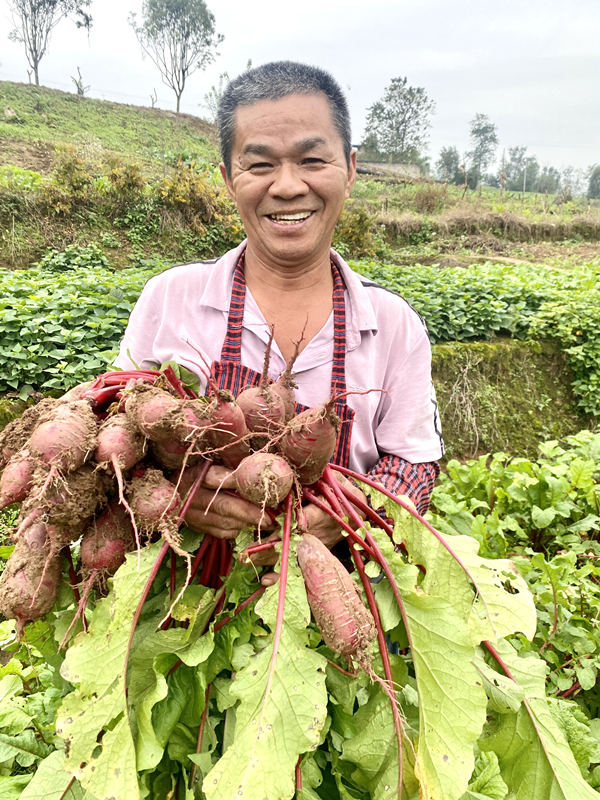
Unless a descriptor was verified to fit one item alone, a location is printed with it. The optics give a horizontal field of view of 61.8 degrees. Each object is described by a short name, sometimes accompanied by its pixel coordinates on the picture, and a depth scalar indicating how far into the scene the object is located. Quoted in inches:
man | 63.4
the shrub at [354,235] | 482.3
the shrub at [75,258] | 330.3
